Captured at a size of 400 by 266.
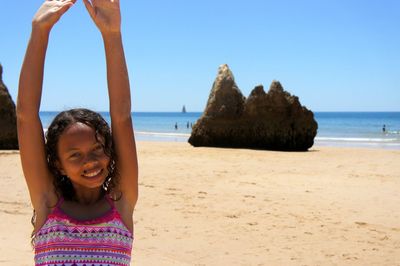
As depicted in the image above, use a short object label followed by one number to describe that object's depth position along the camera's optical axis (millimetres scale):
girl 1878
